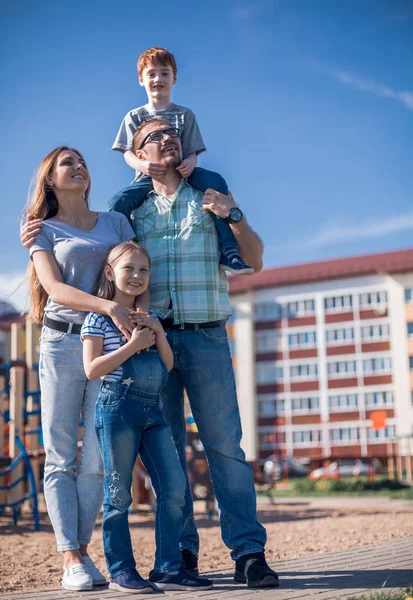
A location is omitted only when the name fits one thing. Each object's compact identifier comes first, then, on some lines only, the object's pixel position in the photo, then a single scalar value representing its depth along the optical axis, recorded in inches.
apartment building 2341.7
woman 156.7
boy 170.2
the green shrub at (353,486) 850.1
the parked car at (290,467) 1923.0
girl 147.1
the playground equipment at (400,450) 2086.4
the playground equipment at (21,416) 348.2
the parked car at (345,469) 1881.4
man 163.5
